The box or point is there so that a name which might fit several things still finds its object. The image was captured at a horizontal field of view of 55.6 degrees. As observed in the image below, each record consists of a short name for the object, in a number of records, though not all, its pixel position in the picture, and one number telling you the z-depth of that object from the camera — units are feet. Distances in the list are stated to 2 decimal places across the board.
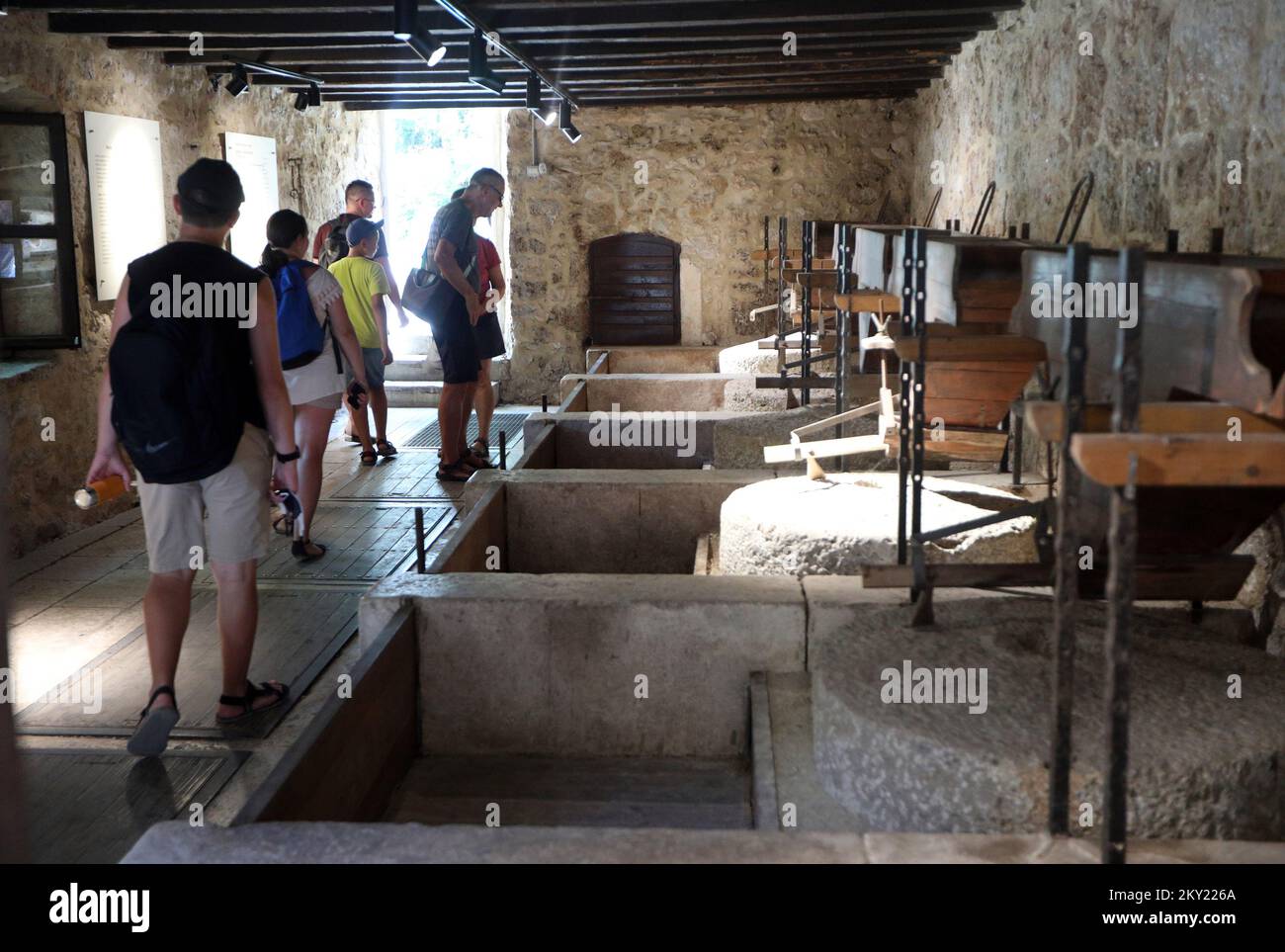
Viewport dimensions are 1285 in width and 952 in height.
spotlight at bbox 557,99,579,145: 32.22
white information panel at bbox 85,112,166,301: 22.89
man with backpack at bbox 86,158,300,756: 11.09
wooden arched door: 38.70
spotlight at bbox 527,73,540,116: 27.02
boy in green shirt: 24.07
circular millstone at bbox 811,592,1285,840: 7.39
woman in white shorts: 16.79
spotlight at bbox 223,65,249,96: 26.73
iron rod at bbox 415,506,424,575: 12.32
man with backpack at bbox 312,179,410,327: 24.89
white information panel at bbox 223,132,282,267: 29.99
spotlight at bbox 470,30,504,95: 21.72
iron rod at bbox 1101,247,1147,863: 5.50
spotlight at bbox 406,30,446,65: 18.86
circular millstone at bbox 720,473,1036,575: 12.08
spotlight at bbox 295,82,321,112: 30.04
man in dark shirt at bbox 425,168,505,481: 22.65
